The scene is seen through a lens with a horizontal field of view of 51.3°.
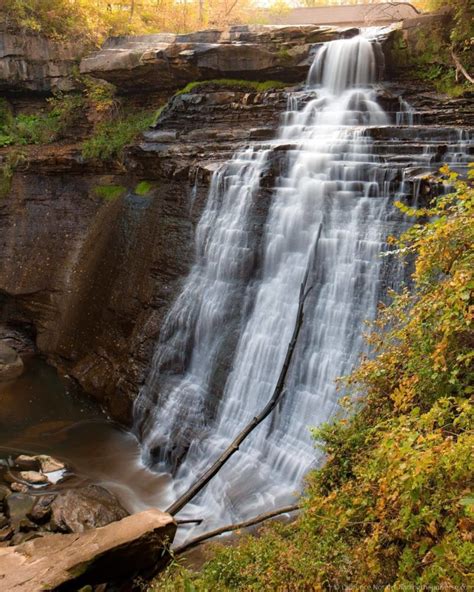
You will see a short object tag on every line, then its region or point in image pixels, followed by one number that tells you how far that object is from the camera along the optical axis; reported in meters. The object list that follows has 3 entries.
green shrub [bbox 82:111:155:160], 14.74
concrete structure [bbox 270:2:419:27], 20.62
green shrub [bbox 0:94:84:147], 16.75
